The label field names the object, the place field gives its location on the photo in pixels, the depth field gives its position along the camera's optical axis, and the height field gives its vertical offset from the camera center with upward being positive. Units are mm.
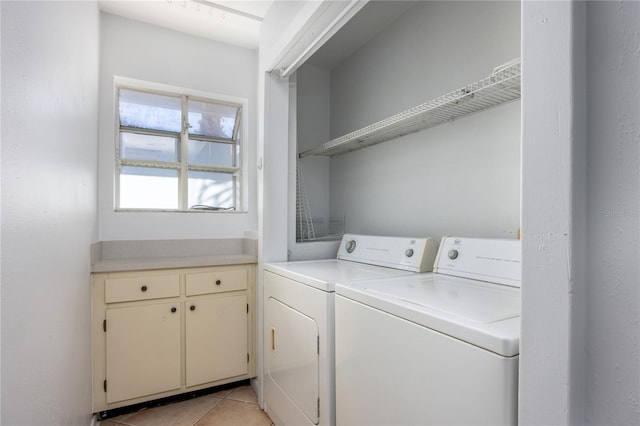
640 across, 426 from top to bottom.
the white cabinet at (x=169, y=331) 2070 -787
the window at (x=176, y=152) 2641 +503
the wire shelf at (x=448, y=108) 1384 +534
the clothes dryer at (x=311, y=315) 1453 -512
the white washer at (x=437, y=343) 787 -365
